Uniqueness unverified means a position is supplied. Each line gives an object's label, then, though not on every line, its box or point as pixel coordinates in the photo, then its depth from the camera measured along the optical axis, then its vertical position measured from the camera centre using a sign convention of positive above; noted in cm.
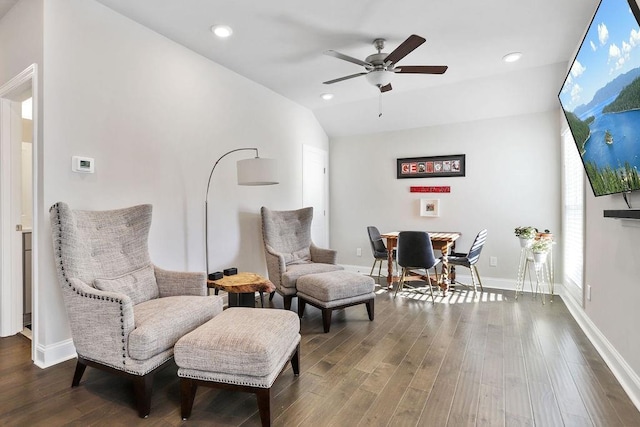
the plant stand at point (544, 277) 412 -84
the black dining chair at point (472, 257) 402 -57
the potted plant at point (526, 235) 381 -26
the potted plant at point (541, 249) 368 -41
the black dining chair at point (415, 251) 385 -46
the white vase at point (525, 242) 382 -35
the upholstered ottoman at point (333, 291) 295 -74
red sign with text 491 +36
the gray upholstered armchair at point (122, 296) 177 -54
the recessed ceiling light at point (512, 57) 338 +166
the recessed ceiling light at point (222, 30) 288 +165
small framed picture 497 +9
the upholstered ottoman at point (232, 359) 162 -75
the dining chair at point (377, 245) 481 -50
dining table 419 -45
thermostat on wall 238 +37
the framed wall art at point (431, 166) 483 +72
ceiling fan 278 +132
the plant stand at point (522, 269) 416 -74
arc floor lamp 320 +41
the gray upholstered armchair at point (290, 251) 340 -46
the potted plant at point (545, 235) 373 -26
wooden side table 270 -61
